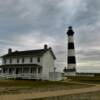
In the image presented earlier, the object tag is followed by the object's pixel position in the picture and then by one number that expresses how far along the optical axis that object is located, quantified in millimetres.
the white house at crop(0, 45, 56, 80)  20023
